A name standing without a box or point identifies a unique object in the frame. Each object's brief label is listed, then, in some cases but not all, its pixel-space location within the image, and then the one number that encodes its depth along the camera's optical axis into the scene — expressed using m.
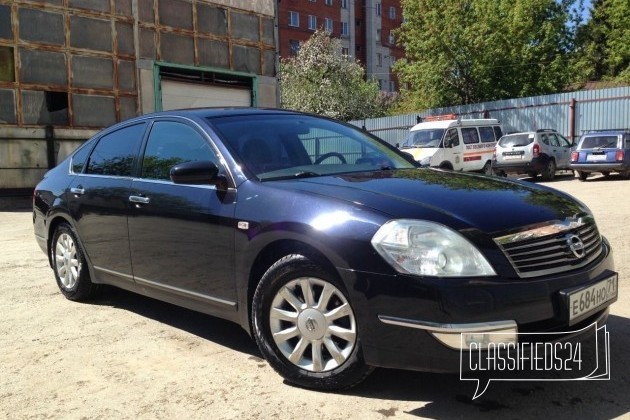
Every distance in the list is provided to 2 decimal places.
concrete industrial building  16.11
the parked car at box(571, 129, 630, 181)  16.14
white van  17.36
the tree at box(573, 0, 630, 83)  32.28
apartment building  53.34
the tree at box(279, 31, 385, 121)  39.38
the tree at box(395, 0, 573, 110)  29.27
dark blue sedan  2.66
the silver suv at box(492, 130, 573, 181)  17.88
